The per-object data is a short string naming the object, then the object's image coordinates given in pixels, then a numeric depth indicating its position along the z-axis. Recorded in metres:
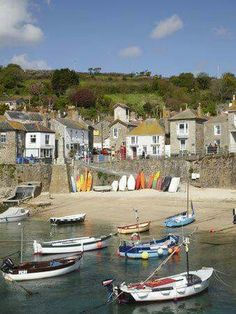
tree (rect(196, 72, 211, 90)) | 128.10
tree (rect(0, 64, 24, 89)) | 118.50
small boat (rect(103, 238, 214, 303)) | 21.86
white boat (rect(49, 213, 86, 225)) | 41.94
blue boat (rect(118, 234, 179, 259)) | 29.31
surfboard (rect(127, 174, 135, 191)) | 55.38
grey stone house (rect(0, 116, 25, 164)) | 60.59
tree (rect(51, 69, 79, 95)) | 115.88
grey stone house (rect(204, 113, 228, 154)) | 64.38
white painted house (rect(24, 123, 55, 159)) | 63.94
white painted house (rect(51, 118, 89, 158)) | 68.38
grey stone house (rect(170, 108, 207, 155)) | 64.44
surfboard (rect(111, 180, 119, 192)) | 55.41
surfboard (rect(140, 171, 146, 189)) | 55.97
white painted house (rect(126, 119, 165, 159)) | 67.06
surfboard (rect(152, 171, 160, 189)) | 55.47
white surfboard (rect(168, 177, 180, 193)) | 53.25
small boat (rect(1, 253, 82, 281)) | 25.66
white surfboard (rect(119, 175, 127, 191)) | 55.41
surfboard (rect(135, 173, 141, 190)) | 55.91
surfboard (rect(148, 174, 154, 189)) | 55.92
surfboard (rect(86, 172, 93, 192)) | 57.06
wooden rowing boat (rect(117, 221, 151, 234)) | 36.47
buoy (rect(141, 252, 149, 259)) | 29.25
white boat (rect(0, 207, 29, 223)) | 44.19
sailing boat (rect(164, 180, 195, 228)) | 38.56
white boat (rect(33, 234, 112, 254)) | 31.19
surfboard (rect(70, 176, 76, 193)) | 57.34
